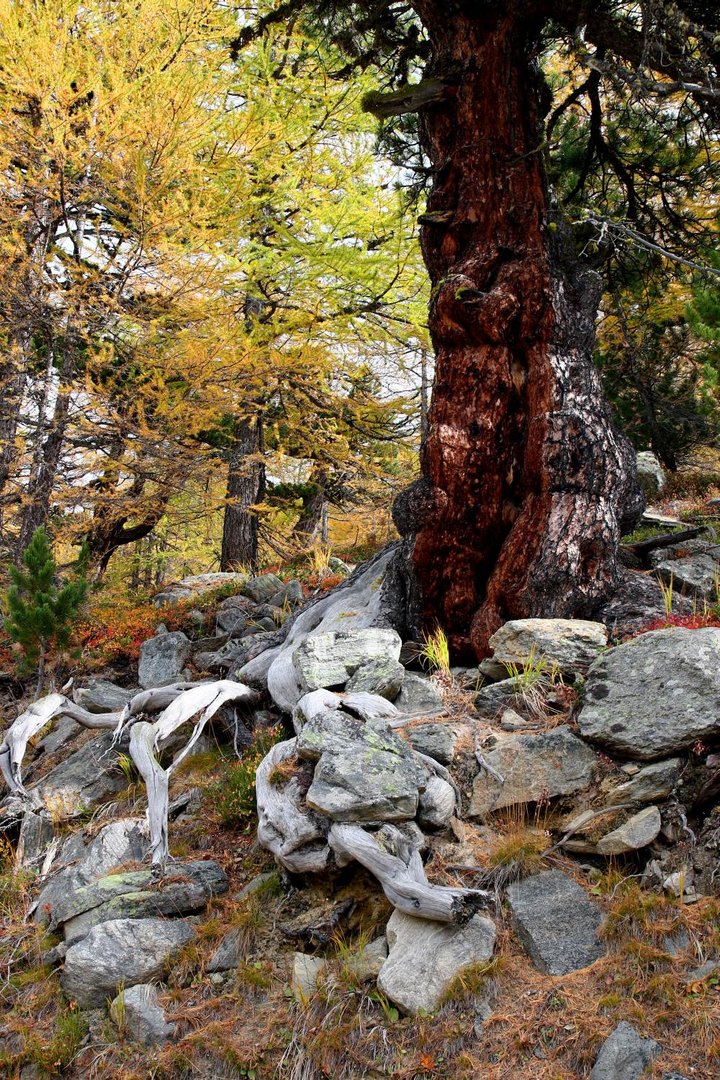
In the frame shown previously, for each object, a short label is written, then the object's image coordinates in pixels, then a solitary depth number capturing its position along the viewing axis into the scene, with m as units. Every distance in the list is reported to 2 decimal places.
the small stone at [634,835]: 3.60
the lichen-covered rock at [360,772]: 3.87
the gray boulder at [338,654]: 5.30
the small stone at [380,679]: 5.07
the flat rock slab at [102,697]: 6.92
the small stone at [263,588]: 9.20
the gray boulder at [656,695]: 3.91
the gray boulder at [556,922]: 3.34
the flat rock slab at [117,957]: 3.89
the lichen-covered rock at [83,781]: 5.68
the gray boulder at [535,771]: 4.07
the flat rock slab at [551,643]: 4.85
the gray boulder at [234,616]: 8.42
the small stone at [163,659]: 7.54
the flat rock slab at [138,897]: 4.26
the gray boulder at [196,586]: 9.87
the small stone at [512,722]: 4.59
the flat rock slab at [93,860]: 4.66
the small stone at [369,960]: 3.51
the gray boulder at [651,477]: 11.78
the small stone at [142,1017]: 3.62
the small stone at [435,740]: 4.49
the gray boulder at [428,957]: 3.30
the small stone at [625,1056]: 2.79
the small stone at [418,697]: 5.00
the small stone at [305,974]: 3.51
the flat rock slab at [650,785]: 3.77
